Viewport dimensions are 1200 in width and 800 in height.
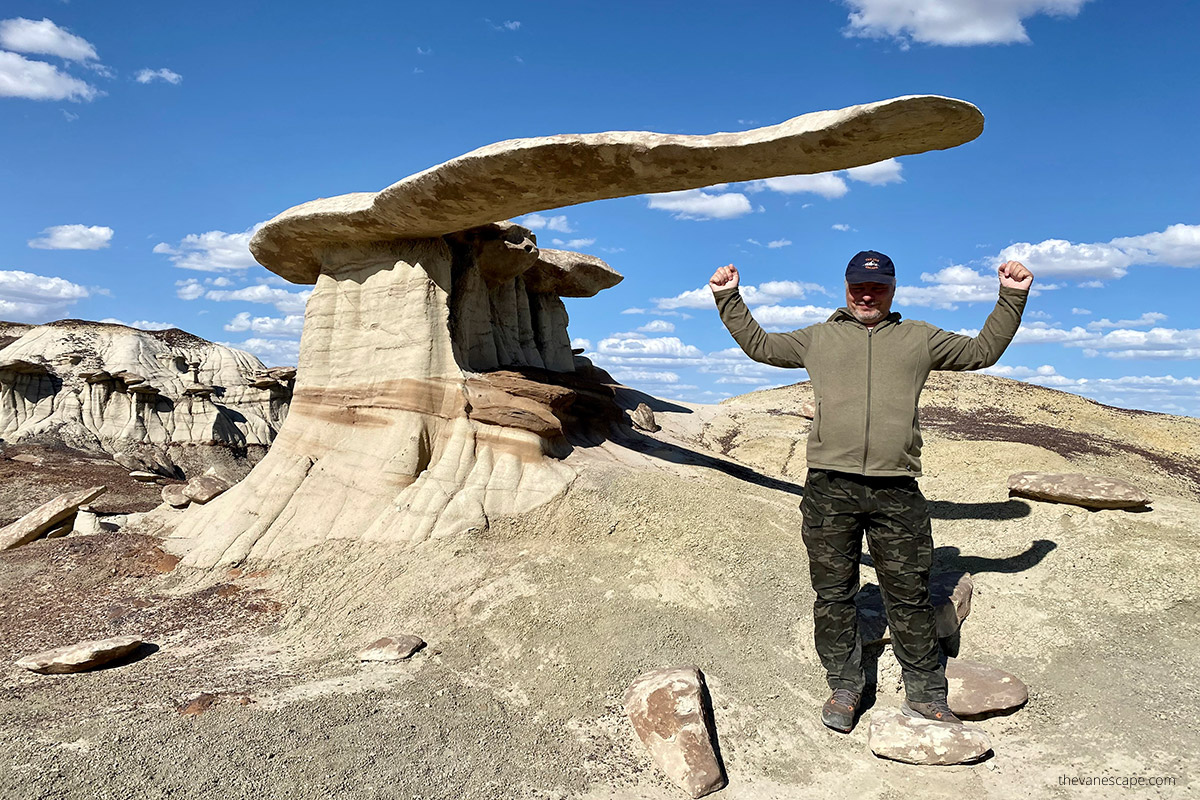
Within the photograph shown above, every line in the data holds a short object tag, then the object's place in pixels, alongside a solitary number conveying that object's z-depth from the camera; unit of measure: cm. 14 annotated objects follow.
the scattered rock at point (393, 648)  491
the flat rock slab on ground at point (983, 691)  415
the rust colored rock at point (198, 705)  404
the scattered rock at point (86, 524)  872
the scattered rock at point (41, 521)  855
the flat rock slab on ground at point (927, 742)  377
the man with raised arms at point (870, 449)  391
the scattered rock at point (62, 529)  895
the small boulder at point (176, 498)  927
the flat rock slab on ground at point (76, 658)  476
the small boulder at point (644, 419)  1156
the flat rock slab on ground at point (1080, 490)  607
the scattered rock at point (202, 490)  922
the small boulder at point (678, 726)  371
